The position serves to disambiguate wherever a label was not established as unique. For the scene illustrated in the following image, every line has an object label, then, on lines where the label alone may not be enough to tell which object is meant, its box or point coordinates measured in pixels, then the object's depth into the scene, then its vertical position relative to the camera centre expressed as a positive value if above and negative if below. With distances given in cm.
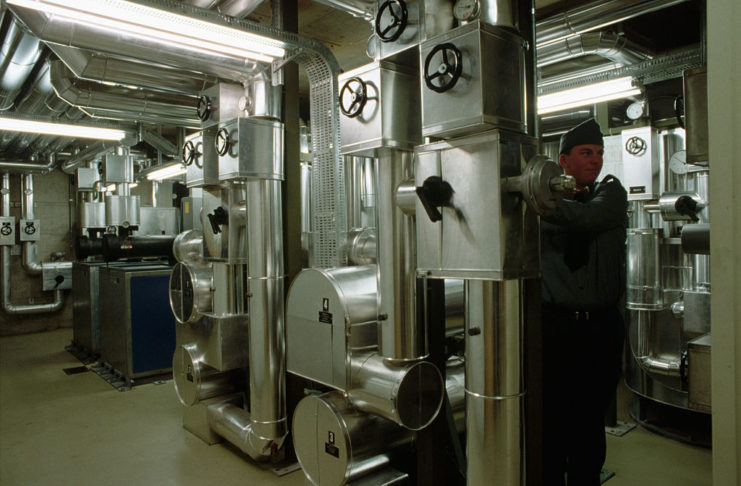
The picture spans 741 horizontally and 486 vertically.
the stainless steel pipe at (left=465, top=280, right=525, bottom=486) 151 -48
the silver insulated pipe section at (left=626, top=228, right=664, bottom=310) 338 -28
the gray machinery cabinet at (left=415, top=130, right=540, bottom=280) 143 +5
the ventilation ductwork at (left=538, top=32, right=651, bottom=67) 275 +105
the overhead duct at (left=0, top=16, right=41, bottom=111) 305 +127
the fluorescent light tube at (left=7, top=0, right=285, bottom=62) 193 +94
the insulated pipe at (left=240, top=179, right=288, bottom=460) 284 -46
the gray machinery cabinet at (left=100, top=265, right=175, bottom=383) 459 -79
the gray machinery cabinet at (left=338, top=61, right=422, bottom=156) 186 +49
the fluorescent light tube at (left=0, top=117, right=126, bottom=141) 401 +98
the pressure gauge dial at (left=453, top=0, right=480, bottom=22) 149 +68
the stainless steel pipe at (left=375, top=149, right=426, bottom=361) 189 -13
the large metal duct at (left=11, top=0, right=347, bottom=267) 250 +94
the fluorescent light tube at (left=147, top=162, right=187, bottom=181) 603 +89
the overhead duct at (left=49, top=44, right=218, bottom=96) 298 +107
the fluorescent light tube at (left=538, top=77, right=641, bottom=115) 296 +84
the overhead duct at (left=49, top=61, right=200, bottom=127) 352 +107
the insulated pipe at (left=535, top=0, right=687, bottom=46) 231 +106
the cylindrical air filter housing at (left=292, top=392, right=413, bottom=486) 205 -90
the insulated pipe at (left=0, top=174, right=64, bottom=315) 700 -41
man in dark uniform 198 -38
